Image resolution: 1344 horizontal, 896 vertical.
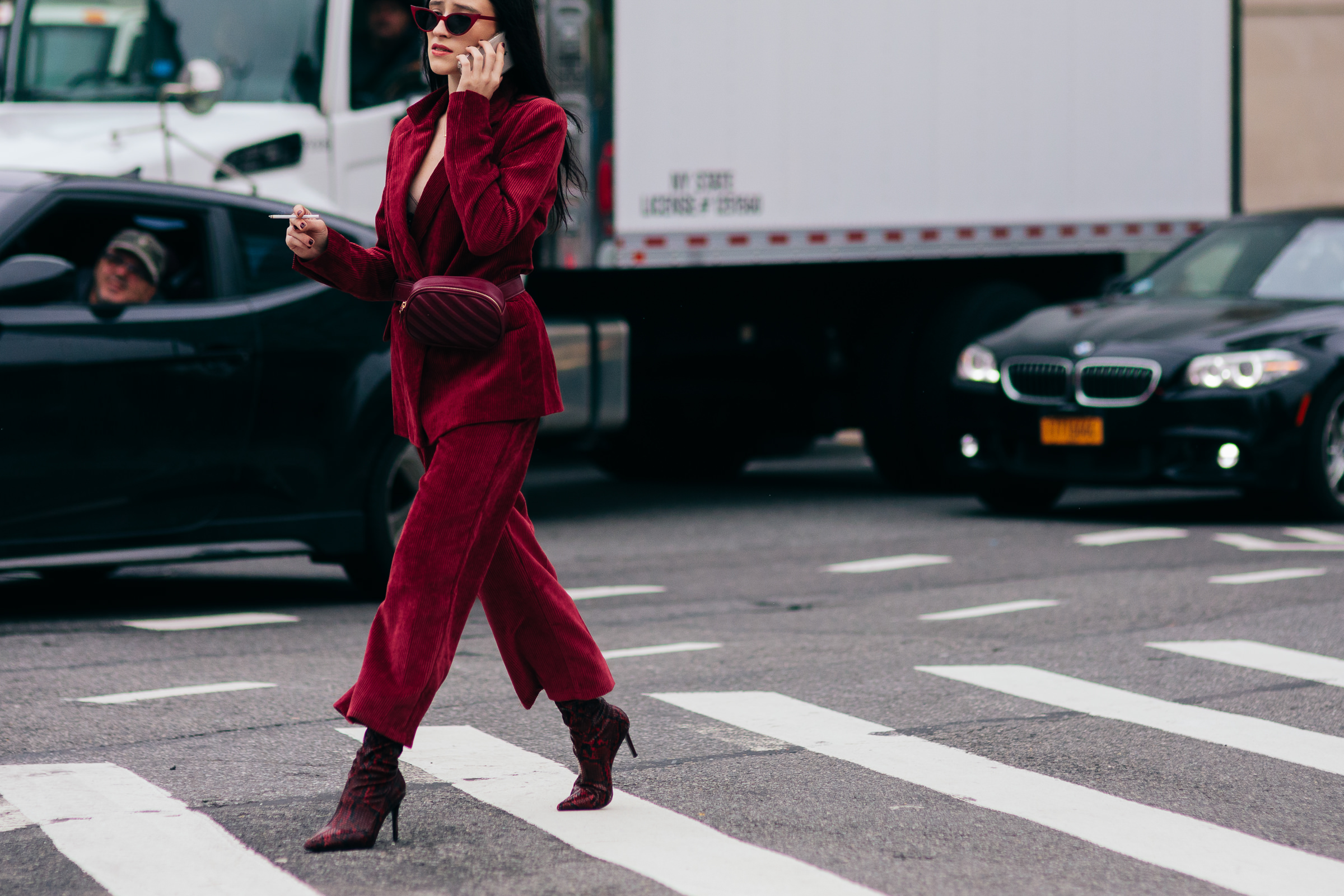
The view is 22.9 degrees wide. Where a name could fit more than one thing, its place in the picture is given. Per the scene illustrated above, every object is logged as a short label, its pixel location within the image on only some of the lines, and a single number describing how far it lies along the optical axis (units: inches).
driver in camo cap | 472.8
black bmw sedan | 637.3
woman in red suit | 258.6
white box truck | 619.4
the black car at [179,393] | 445.9
